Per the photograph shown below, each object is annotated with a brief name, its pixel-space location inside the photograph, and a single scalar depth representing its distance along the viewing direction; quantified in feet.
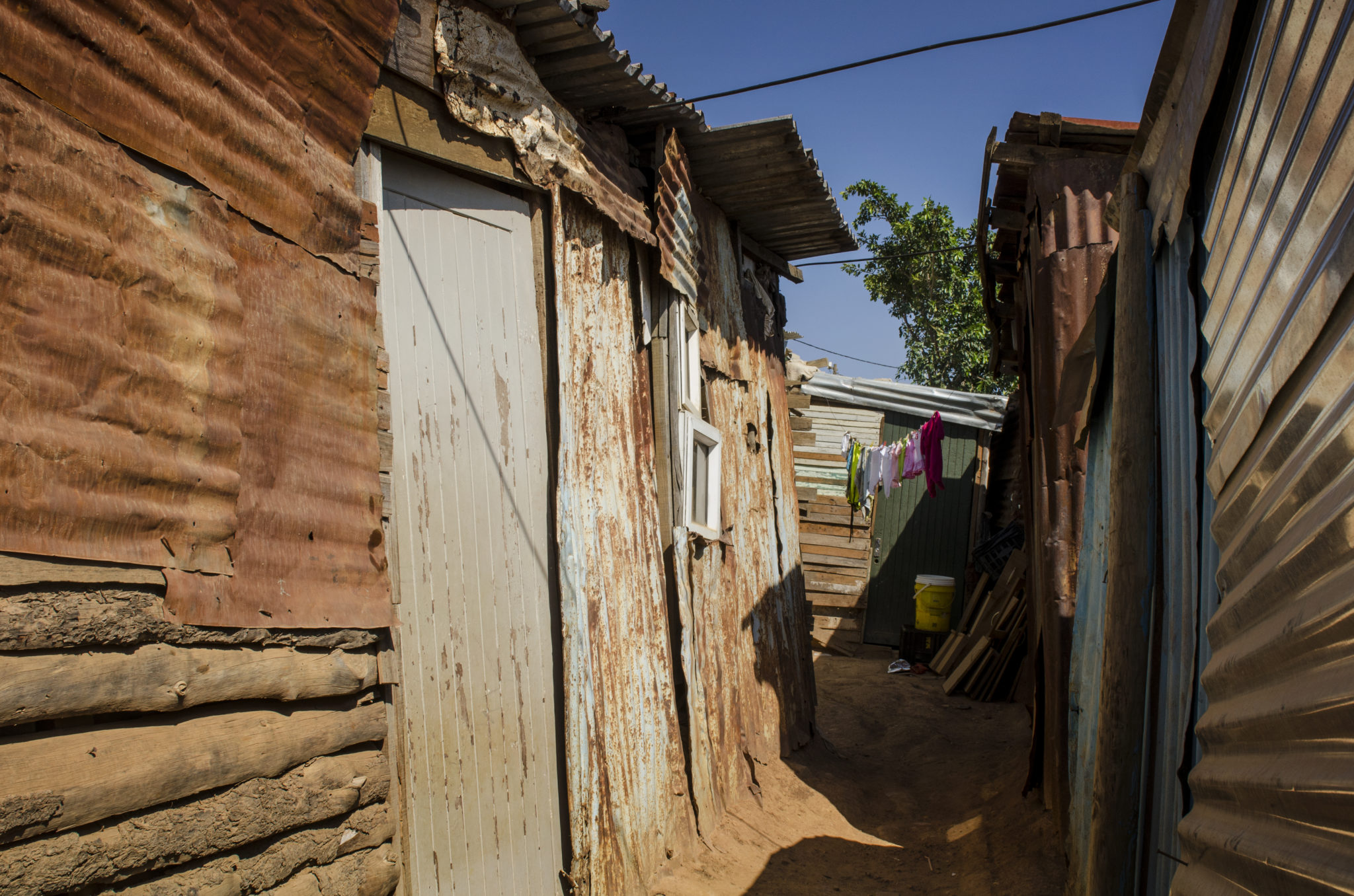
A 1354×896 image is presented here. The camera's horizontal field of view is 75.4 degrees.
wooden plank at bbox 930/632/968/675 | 35.08
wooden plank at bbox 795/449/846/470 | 44.98
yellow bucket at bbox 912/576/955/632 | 39.24
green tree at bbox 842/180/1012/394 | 59.31
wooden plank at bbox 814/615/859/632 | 44.09
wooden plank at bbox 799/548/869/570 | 44.45
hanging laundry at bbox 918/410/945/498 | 41.06
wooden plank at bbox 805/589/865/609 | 44.01
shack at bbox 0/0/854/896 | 6.43
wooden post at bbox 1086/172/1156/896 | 8.58
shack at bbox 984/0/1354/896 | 4.89
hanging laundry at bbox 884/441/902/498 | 42.27
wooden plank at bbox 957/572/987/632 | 37.17
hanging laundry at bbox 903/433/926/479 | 41.60
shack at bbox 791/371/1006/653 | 44.24
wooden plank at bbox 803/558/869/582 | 44.32
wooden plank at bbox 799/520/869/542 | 44.62
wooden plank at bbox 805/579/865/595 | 44.09
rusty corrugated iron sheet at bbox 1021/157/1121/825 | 15.88
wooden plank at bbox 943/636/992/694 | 31.65
